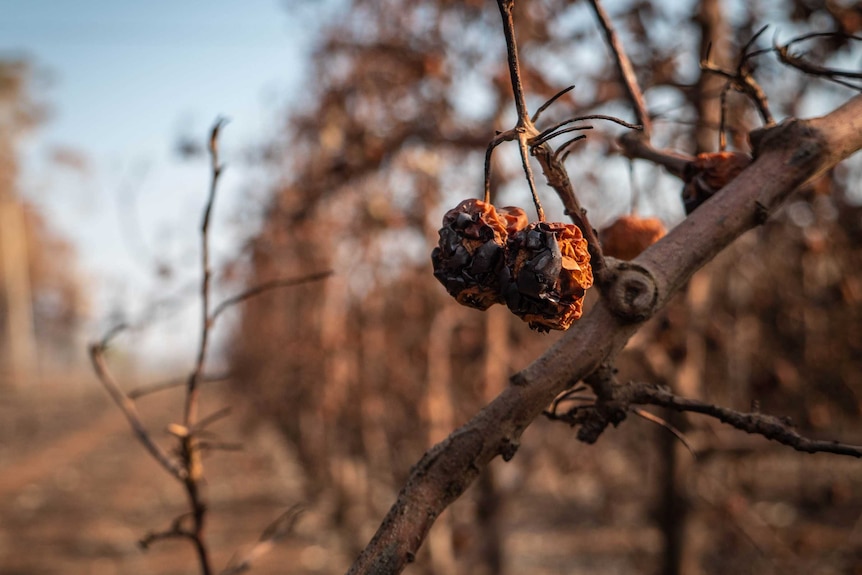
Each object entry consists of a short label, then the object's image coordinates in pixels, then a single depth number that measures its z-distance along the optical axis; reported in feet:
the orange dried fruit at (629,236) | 3.68
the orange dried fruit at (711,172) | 3.41
